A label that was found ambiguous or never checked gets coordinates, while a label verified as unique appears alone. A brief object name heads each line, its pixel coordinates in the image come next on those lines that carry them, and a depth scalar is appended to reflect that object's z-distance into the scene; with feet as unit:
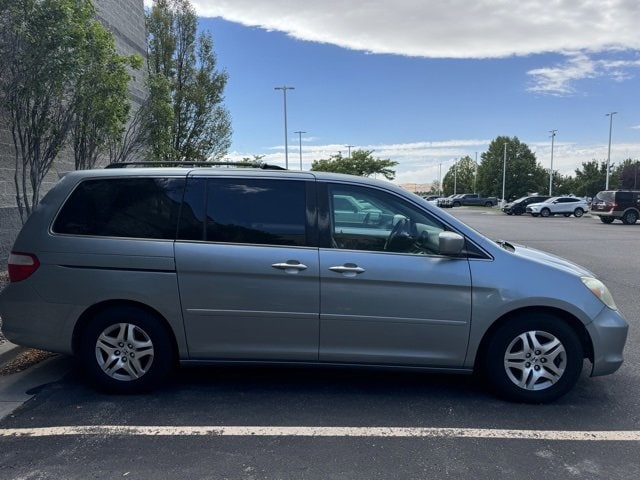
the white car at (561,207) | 126.93
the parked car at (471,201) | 221.87
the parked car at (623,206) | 89.97
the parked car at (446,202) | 211.35
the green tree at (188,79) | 54.85
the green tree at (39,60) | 20.77
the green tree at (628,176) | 253.24
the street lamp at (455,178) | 338.81
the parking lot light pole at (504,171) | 245.28
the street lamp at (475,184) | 294.05
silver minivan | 12.34
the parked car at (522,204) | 139.85
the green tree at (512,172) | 272.92
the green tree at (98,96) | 23.97
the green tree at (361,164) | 204.92
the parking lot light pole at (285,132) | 155.55
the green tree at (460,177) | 345.51
